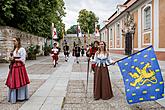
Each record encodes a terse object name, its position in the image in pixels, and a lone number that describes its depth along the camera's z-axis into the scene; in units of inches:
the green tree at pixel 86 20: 1604.4
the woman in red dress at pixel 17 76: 140.8
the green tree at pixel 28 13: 420.1
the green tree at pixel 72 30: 2052.0
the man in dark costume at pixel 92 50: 222.6
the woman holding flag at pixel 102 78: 148.8
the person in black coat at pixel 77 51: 449.2
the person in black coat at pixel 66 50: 480.9
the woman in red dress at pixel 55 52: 375.9
